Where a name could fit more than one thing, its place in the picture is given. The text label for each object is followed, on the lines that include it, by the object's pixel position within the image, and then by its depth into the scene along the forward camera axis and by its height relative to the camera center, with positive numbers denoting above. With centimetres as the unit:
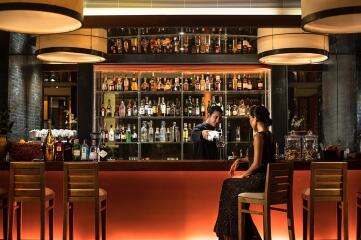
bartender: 718 -16
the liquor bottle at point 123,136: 905 -18
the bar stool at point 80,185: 508 -57
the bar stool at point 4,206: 540 -82
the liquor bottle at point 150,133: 908 -14
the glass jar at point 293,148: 628 -27
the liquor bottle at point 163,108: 910 +29
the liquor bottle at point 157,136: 907 -18
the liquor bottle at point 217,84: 909 +70
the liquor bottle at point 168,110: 911 +26
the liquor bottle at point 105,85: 909 +69
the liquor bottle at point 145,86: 907 +67
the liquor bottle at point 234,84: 911 +70
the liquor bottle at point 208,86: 909 +67
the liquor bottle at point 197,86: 910 +67
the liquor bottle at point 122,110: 905 +26
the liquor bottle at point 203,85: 909 +69
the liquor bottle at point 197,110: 911 +26
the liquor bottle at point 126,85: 907 +69
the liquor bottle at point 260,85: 912 +69
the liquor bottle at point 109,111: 906 +24
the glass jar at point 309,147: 629 -26
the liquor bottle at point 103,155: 613 -34
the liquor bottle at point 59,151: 606 -29
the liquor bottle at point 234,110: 912 +26
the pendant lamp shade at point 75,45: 652 +100
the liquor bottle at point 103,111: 902 +24
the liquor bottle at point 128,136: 905 -18
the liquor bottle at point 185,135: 907 -16
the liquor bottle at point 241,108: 912 +29
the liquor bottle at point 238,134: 914 -15
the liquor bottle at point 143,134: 906 -15
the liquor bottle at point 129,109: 908 +27
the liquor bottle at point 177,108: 910 +30
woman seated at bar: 520 -55
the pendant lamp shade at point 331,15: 467 +99
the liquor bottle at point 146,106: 909 +33
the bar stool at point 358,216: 557 -96
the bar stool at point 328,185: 518 -59
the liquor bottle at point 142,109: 906 +28
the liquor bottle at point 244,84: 910 +70
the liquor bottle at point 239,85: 911 +69
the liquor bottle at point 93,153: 609 -32
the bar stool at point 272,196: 484 -66
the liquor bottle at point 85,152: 619 -31
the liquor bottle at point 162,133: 905 -13
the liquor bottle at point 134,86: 908 +67
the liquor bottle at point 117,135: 903 -16
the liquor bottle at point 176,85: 909 +68
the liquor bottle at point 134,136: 906 -18
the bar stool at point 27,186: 510 -58
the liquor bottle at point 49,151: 606 -29
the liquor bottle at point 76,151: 616 -30
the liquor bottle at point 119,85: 907 +69
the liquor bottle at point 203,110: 908 +26
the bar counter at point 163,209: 600 -95
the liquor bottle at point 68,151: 613 -29
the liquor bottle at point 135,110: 907 +26
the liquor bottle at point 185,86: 909 +67
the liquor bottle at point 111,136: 903 -18
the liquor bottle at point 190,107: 911 +31
